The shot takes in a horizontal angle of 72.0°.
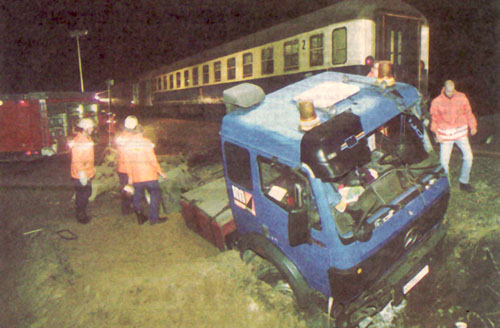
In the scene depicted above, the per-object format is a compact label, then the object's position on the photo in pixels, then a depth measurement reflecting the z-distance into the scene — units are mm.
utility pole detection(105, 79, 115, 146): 13475
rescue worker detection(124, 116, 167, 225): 5387
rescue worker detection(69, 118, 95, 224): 5641
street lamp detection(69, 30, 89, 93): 23666
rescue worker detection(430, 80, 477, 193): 4934
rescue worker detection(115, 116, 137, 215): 5414
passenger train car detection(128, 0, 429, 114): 8609
